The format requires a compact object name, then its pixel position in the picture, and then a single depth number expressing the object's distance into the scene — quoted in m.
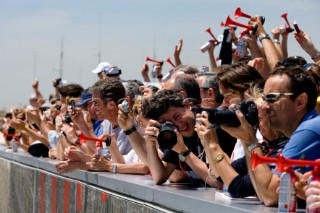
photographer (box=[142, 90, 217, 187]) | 11.76
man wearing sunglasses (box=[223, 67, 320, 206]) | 9.31
